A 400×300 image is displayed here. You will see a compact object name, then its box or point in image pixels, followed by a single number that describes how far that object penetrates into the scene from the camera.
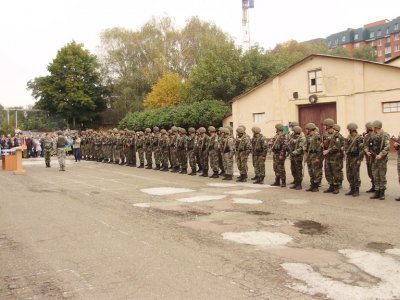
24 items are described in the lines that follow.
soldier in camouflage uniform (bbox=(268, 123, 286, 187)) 12.77
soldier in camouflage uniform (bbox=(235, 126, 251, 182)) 14.18
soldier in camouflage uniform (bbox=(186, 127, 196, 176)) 16.83
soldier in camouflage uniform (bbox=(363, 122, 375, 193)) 10.79
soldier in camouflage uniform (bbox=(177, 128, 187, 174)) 17.45
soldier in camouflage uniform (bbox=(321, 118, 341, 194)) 11.38
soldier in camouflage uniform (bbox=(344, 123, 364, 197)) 10.91
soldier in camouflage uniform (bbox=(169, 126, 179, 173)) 17.98
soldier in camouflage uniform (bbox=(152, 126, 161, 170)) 19.22
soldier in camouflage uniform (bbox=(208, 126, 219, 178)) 15.43
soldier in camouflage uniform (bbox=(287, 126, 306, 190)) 12.21
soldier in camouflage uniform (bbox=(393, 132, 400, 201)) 10.04
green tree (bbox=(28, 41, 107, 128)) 47.62
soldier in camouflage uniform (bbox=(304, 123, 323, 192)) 11.82
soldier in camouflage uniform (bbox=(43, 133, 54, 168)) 22.22
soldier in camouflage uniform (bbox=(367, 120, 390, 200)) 10.23
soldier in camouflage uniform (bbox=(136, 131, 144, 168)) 20.66
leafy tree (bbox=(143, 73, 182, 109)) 41.84
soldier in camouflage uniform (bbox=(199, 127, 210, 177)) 16.09
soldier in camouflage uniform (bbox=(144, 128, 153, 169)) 19.95
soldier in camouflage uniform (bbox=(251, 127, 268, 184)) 13.51
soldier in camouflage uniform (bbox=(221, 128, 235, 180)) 14.67
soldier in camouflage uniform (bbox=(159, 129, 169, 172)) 18.70
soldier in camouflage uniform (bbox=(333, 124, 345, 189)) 11.37
